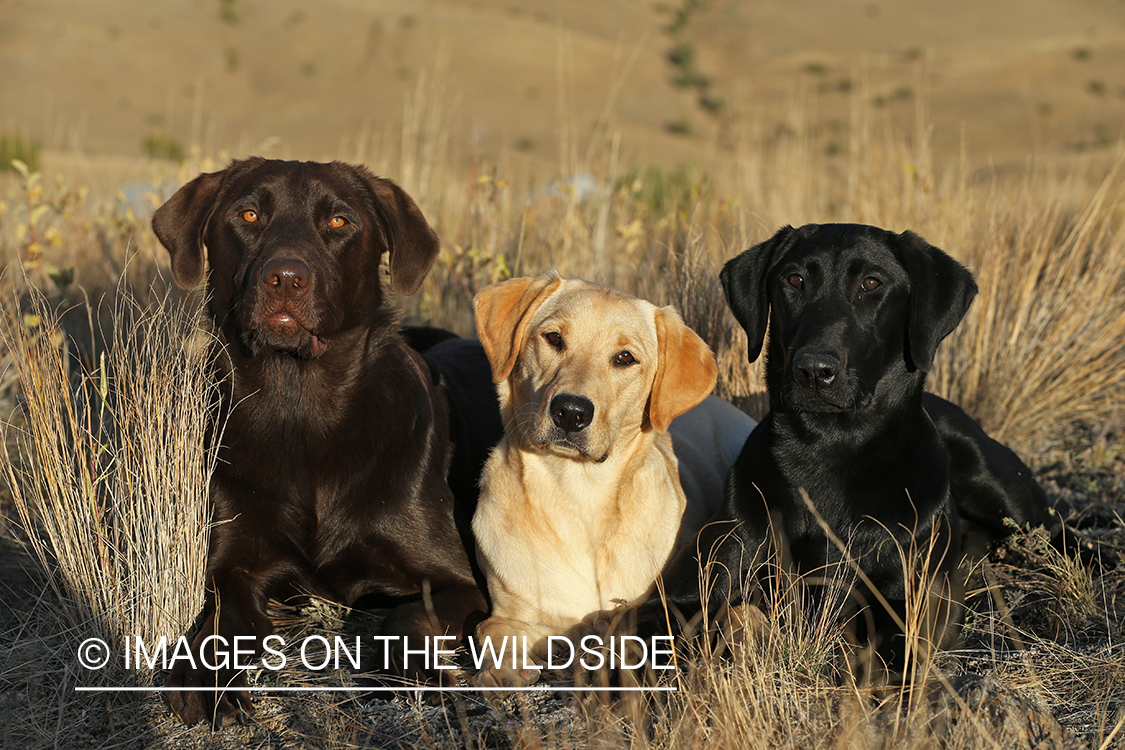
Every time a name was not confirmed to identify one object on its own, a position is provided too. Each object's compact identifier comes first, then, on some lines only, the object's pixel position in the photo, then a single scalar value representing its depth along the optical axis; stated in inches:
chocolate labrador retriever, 119.6
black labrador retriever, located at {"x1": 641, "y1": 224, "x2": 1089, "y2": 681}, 112.8
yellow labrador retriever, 114.8
